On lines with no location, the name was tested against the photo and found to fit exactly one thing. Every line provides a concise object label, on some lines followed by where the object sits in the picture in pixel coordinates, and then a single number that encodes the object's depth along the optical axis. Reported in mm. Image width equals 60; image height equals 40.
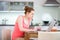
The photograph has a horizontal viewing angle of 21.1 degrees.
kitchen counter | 2844
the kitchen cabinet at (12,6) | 6352
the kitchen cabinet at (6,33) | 4185
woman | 3376
